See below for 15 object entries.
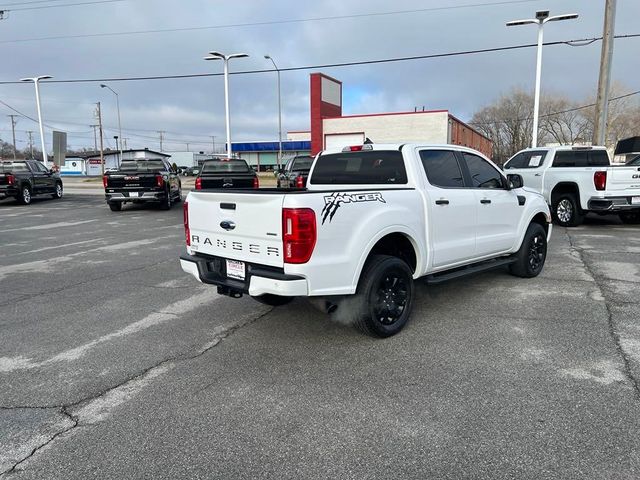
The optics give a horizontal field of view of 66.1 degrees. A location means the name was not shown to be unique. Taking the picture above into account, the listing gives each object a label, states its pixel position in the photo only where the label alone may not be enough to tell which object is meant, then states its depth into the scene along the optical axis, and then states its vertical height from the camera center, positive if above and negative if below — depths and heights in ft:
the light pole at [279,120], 128.41 +14.06
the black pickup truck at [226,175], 50.78 -0.38
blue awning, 274.69 +13.87
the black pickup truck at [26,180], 64.85 -1.05
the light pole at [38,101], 107.04 +16.02
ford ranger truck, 13.20 -1.85
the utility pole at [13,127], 339.69 +32.61
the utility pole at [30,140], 409.69 +27.84
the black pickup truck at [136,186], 54.13 -1.55
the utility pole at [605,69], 54.75 +11.07
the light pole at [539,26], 63.52 +18.74
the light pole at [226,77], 84.94 +16.85
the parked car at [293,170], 56.76 +0.09
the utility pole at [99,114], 198.53 +23.97
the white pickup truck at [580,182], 37.76 -1.03
